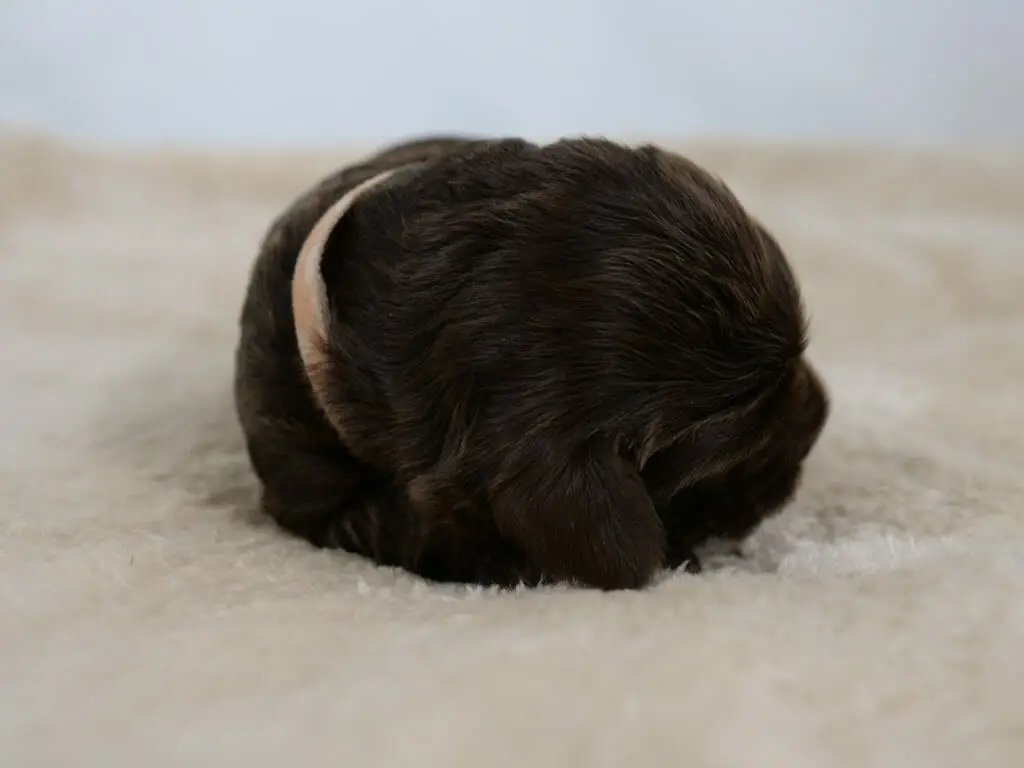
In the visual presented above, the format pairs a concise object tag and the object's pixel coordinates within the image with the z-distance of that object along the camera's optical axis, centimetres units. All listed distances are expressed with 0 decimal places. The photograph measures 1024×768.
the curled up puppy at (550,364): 37
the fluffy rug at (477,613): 31
